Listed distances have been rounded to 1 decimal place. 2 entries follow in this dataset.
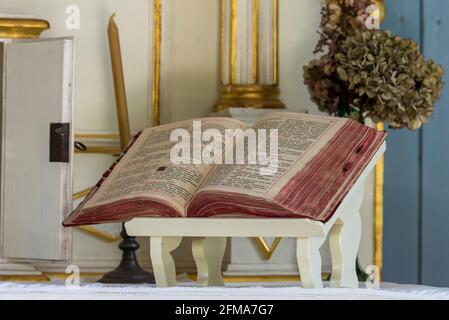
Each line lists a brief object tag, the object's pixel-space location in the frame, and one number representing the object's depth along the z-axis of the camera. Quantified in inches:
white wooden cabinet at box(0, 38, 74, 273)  136.8
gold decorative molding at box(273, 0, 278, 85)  148.7
